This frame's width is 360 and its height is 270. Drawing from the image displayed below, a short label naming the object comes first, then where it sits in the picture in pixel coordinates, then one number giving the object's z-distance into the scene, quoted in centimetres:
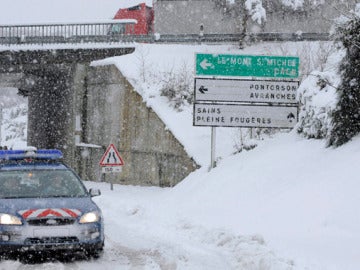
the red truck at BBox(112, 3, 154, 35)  4366
